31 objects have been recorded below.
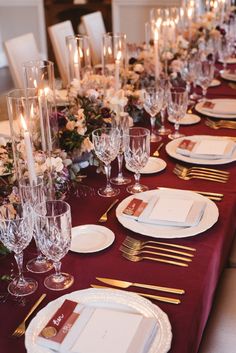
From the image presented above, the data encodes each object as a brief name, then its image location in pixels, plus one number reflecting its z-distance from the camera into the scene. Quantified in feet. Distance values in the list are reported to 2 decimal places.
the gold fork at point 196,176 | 5.65
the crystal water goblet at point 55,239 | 3.76
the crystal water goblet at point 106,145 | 5.31
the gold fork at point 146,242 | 4.36
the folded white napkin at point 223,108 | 7.68
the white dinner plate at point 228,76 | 9.91
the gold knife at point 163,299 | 3.69
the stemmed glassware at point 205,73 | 8.25
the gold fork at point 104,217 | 4.83
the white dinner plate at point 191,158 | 6.01
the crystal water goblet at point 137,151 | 5.22
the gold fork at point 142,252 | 4.21
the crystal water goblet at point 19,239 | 3.82
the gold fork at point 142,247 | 4.31
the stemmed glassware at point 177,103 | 6.70
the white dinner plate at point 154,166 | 5.83
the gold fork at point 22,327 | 3.41
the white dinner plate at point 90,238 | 4.36
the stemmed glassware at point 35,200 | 4.13
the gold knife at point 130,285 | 3.81
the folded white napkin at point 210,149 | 6.10
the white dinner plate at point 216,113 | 7.59
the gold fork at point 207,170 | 5.82
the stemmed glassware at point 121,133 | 5.55
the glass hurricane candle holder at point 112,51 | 7.84
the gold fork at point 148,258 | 4.15
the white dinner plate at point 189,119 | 7.35
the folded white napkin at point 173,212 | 4.66
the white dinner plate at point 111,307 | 3.23
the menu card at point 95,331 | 3.16
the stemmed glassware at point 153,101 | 6.71
